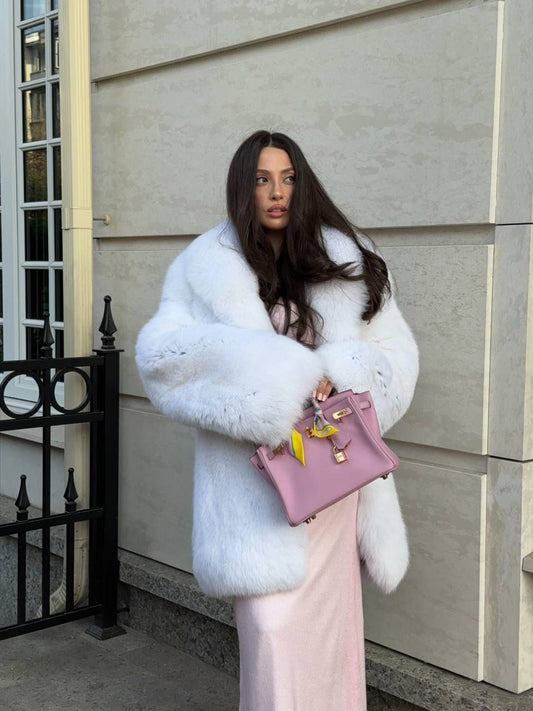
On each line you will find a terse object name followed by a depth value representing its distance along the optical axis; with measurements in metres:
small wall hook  4.84
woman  2.74
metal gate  4.29
